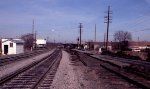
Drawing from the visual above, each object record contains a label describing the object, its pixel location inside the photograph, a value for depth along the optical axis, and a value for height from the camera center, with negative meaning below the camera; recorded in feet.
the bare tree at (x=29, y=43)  399.44 +0.79
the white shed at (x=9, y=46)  241.76 -2.12
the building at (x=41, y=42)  541.71 +3.03
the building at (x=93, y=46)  425.28 -3.42
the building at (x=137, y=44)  355.56 -0.13
